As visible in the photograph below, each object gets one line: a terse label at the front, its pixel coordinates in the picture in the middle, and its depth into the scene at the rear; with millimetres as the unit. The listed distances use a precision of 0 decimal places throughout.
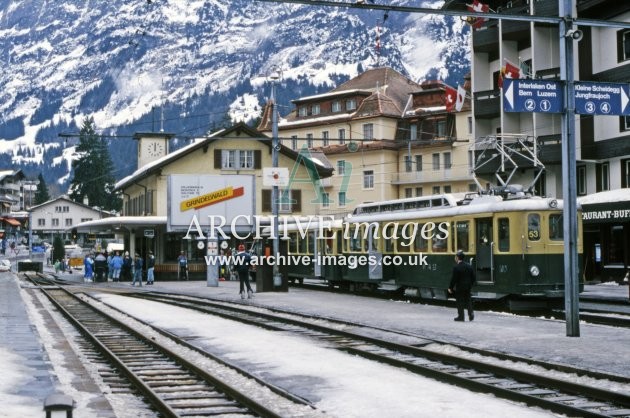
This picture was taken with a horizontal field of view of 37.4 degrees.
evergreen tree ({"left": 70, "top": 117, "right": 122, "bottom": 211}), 138625
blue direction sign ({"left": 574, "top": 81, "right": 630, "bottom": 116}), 16859
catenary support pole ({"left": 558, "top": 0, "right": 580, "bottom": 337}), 16922
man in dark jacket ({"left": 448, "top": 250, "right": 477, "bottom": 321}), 20672
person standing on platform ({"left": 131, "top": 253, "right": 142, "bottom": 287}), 44844
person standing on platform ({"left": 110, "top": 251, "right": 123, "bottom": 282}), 50594
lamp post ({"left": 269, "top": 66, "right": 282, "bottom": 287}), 34312
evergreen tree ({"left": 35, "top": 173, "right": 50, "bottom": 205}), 185250
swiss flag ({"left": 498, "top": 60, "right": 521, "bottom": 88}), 42125
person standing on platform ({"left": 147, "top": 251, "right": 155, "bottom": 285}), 47406
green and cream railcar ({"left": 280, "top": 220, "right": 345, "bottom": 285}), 34875
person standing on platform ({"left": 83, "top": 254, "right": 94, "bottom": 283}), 55406
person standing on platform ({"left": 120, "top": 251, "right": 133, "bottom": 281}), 51769
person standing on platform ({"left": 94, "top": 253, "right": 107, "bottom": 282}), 50375
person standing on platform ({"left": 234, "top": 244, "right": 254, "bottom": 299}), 30338
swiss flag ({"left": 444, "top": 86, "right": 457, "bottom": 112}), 52594
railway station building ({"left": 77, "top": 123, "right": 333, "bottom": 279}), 45188
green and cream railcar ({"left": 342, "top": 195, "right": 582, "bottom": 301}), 23031
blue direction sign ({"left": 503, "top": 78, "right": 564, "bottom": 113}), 16375
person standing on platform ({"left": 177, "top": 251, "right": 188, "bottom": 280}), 50688
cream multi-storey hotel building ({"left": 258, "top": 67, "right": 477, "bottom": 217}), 77188
